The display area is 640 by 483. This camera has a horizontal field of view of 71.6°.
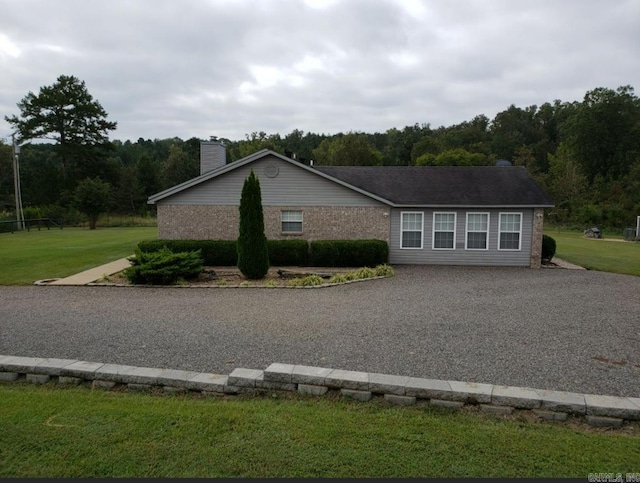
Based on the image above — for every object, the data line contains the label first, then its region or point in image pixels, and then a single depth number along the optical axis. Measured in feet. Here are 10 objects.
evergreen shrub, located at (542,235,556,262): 59.16
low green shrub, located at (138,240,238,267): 54.54
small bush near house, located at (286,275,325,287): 42.37
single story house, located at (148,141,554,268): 57.26
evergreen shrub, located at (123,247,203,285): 42.04
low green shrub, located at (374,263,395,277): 48.21
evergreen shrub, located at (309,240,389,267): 54.24
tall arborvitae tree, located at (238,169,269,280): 45.80
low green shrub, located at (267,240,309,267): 54.85
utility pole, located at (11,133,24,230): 122.93
